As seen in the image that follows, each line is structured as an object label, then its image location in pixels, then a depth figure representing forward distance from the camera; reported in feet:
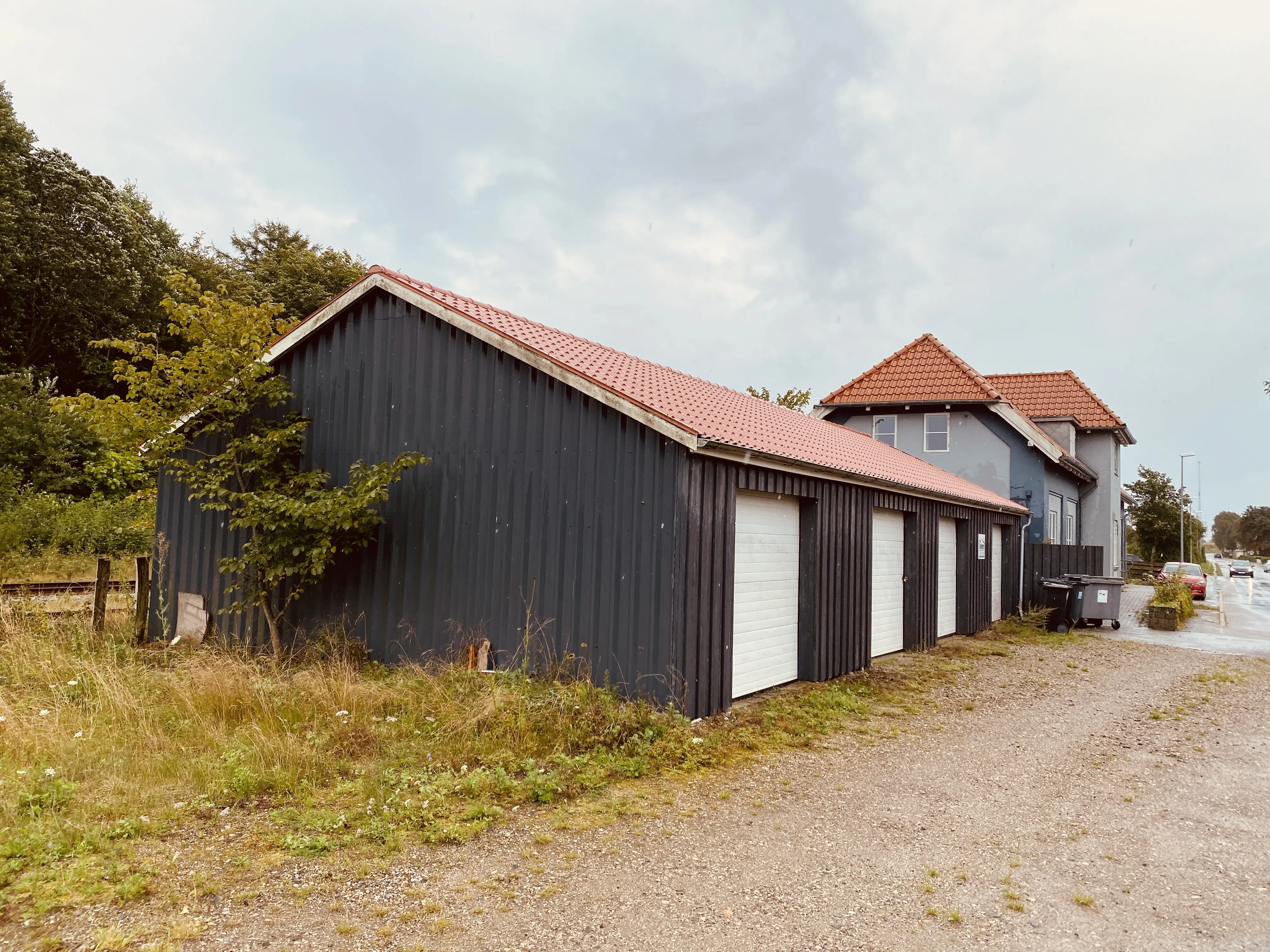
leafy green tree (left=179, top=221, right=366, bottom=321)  95.09
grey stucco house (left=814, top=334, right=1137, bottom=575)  69.77
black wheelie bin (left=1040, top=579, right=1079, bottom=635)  54.34
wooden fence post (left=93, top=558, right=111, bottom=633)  33.30
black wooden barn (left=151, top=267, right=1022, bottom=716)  23.97
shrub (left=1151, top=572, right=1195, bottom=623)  59.41
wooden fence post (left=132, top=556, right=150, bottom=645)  36.04
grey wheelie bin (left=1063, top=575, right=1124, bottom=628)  53.78
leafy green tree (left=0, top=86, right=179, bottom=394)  73.61
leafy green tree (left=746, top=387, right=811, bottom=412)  117.50
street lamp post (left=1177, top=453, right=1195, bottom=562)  140.36
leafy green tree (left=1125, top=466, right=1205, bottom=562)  153.28
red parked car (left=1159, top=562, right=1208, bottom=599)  85.81
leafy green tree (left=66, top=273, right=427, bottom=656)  28.04
